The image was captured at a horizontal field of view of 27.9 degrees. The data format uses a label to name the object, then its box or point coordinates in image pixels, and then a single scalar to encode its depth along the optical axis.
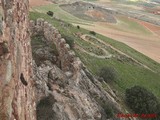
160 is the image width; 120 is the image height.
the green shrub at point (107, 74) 47.41
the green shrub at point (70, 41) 44.33
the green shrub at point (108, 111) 35.62
